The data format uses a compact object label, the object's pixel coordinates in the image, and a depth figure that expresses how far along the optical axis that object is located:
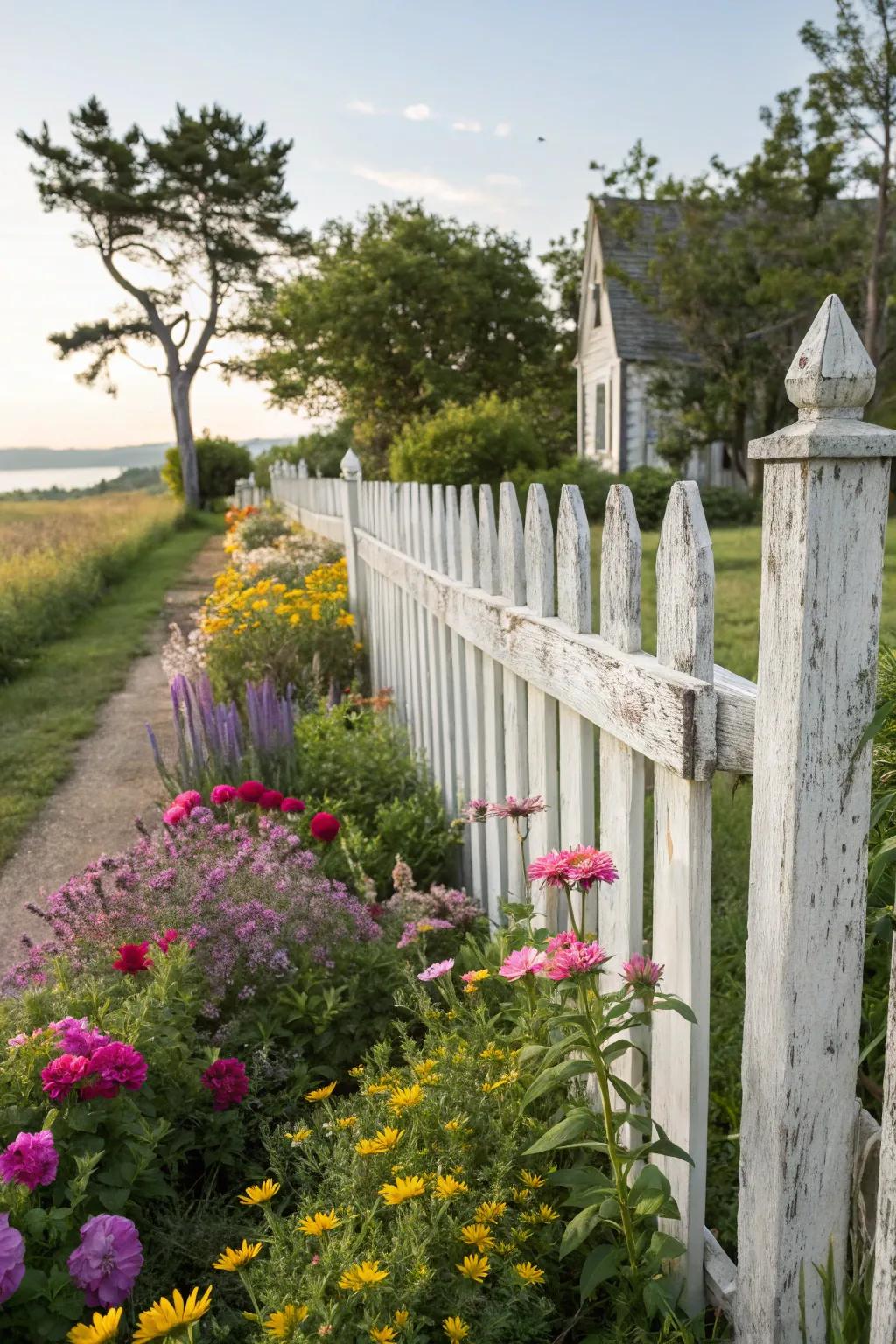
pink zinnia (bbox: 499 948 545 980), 1.73
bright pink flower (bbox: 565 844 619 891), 1.58
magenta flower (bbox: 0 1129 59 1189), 1.58
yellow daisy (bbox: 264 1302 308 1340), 1.30
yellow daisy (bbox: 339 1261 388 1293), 1.35
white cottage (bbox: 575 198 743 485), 21.20
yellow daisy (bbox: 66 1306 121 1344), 1.28
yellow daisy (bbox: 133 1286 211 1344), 1.25
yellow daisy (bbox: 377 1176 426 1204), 1.49
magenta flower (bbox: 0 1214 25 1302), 1.47
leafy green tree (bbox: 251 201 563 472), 26.11
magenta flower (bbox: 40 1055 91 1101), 1.71
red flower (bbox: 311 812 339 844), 3.09
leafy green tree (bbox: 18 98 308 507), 28.09
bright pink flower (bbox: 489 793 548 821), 2.04
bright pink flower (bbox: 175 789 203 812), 3.09
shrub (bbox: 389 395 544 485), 15.11
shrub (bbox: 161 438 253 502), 35.31
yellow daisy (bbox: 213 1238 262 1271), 1.36
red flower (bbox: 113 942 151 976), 2.25
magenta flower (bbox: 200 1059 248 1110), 2.05
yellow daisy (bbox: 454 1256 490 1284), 1.46
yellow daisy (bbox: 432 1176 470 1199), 1.53
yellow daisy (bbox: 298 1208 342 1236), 1.45
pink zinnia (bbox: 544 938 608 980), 1.52
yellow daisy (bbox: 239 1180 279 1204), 1.53
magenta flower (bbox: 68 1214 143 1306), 1.56
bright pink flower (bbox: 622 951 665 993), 1.52
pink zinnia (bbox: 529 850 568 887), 1.60
